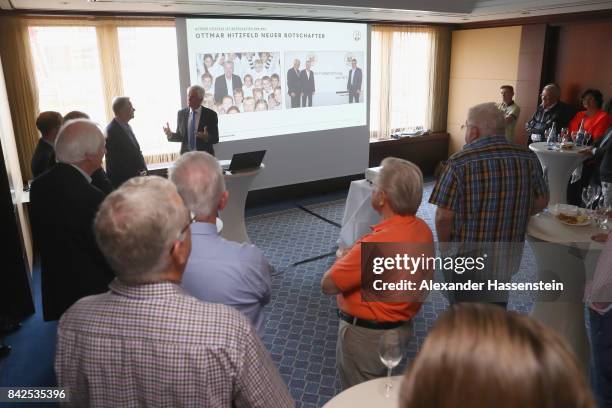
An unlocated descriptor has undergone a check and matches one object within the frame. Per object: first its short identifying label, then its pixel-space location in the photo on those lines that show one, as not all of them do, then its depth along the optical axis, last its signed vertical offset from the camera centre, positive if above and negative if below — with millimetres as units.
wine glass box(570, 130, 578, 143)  5061 -660
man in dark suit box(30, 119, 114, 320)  2229 -663
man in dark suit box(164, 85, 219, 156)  4648 -472
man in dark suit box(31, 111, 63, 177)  3424 -436
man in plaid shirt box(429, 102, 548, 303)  2295 -557
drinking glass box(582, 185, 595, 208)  2928 -758
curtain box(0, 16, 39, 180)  4484 +21
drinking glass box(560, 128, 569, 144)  5047 -657
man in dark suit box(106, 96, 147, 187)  4039 -564
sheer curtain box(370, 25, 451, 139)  6809 +20
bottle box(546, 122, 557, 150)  5049 -689
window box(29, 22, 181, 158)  4785 +103
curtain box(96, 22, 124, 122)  4902 +223
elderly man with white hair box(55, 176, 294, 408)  1033 -568
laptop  3855 -682
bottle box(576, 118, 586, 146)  5004 -666
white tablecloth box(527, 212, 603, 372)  2580 -1182
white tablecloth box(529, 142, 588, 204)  4797 -952
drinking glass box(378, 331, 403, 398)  1480 -872
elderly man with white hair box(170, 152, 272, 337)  1498 -581
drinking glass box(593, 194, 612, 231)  2591 -800
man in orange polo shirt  1768 -737
